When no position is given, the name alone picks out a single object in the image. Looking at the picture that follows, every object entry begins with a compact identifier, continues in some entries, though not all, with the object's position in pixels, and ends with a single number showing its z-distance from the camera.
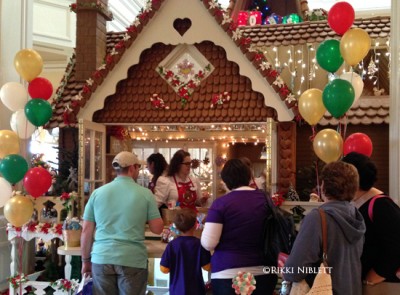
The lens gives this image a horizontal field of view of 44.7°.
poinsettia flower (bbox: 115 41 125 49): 6.27
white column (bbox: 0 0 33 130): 6.17
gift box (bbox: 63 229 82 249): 4.95
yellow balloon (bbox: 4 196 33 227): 5.25
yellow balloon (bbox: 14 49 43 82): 5.43
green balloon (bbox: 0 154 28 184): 5.27
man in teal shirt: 3.71
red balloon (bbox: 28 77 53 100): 5.56
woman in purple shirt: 3.28
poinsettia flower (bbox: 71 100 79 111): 6.31
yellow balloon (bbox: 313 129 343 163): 4.77
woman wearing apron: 5.60
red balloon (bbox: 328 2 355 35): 4.80
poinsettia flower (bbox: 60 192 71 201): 5.71
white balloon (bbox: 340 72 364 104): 5.11
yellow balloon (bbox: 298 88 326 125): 5.02
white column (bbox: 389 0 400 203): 4.96
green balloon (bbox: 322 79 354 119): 4.62
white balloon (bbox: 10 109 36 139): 5.57
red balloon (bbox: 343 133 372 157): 4.71
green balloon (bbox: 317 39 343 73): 4.91
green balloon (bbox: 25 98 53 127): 5.43
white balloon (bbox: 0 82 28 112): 5.48
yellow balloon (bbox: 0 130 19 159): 5.36
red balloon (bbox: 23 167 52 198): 5.33
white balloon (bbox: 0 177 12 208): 5.32
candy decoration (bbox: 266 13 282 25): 9.21
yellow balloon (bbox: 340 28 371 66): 4.67
